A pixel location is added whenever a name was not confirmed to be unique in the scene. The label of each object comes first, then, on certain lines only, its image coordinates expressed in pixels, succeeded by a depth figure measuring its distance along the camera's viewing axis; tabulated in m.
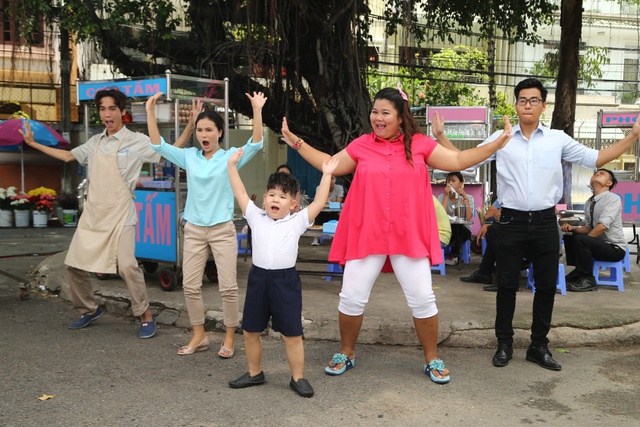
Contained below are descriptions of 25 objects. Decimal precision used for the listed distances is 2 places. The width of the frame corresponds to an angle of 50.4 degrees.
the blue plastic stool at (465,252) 8.83
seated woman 8.62
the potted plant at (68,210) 14.69
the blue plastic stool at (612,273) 7.06
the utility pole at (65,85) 15.69
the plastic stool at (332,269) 7.17
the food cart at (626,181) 10.37
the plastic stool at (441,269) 7.96
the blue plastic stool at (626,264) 7.77
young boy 4.05
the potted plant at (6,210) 14.41
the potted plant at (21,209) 14.41
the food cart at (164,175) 6.64
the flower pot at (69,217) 14.68
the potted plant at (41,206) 14.50
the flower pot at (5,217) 14.39
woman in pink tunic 4.28
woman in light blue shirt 4.84
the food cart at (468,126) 12.03
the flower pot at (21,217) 14.41
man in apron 5.38
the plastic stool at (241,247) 8.45
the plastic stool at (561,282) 6.75
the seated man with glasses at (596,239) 7.09
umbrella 14.09
